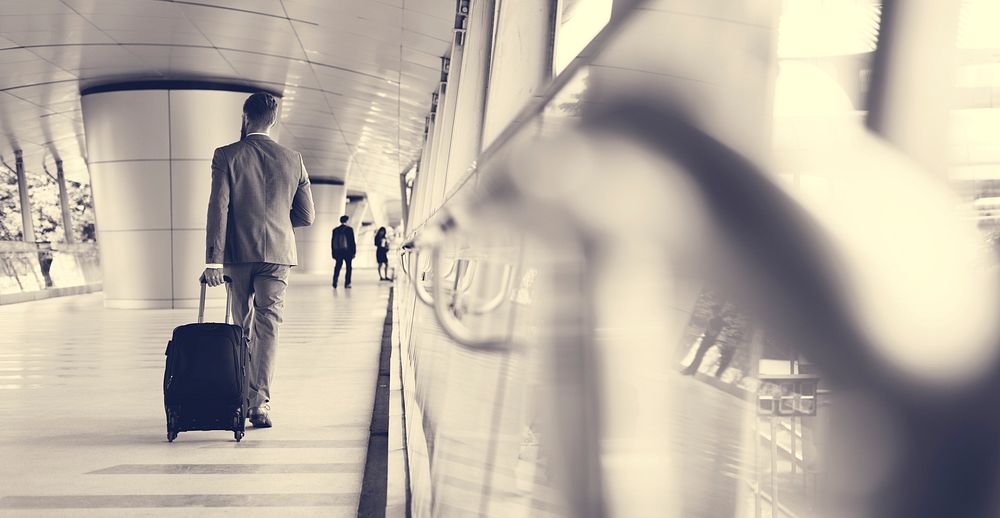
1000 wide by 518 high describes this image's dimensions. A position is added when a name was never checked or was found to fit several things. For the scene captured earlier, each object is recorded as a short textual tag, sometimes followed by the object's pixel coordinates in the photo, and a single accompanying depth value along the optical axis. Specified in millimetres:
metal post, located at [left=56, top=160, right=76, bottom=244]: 30562
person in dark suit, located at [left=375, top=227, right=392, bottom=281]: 30203
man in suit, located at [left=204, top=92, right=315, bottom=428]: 5133
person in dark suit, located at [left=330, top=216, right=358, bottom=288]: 23781
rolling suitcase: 4637
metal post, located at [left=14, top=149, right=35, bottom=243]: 28670
